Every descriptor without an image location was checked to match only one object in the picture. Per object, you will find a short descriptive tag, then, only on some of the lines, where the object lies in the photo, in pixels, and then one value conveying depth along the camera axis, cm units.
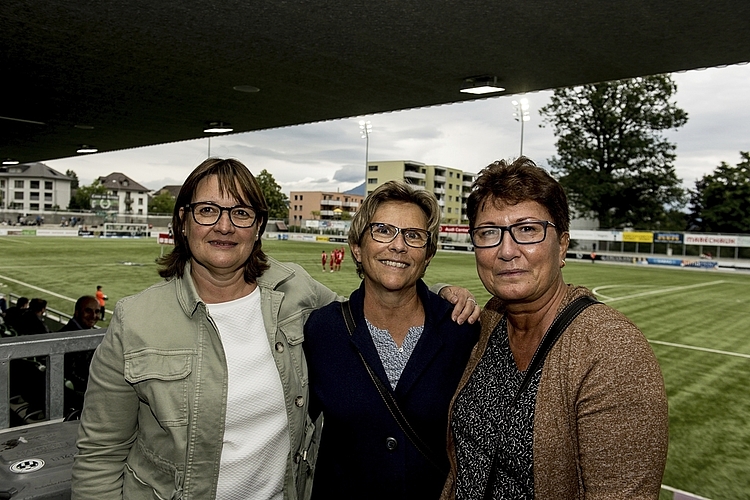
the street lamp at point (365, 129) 5225
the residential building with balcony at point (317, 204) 11406
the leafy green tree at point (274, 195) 9455
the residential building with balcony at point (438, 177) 9075
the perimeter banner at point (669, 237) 4334
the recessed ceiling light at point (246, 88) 596
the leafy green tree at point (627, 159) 5106
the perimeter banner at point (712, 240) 4094
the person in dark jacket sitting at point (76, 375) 495
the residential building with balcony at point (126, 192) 11962
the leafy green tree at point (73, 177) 13188
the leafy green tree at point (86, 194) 10481
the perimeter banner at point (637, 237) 4438
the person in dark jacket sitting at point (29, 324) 771
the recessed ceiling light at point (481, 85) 523
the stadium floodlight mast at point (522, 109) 4550
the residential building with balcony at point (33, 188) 10756
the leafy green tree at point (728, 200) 5097
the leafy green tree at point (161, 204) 11169
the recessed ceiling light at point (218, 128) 848
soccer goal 6078
